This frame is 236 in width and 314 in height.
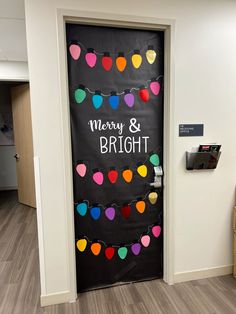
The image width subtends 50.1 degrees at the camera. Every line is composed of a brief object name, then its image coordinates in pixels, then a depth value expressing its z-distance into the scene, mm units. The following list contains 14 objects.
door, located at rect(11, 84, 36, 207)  4426
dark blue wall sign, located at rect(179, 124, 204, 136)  2162
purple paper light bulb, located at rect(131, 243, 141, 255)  2285
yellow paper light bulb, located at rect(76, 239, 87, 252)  2162
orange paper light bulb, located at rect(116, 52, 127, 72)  2057
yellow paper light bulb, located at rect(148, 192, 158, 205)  2260
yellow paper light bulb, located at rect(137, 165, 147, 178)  2203
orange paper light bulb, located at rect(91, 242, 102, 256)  2197
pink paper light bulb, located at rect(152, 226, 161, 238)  2311
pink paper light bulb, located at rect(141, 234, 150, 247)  2299
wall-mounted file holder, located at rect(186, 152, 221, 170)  2174
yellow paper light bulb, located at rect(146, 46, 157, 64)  2104
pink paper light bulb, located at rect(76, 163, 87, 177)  2086
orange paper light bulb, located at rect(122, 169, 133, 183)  2174
